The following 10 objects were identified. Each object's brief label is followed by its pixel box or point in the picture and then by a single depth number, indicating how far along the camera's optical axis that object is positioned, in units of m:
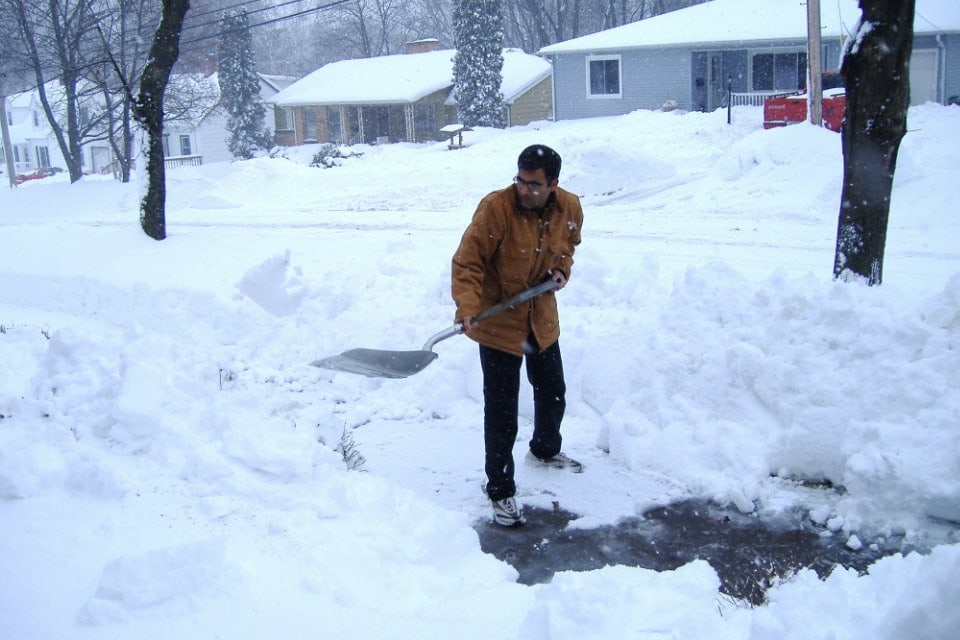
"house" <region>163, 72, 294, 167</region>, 42.97
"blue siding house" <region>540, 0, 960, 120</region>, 25.25
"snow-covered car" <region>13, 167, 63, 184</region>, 45.70
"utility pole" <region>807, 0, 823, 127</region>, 16.77
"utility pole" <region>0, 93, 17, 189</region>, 30.88
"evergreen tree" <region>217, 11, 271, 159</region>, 40.72
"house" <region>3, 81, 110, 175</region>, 52.41
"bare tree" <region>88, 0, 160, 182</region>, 21.97
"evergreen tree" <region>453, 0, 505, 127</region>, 33.34
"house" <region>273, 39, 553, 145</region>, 36.38
